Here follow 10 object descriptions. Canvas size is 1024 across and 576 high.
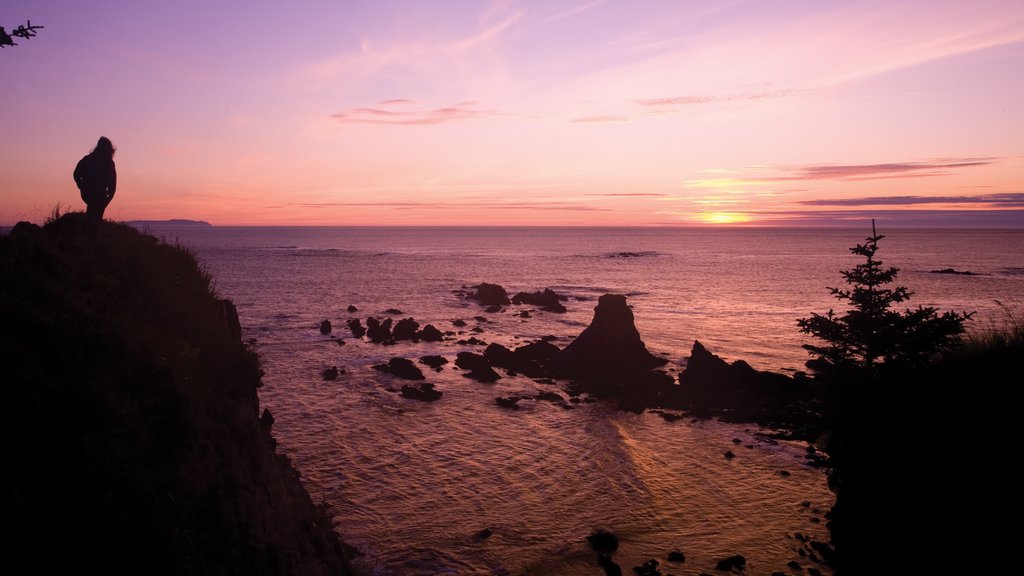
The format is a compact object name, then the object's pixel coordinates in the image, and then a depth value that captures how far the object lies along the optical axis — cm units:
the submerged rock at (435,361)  4028
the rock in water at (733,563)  1623
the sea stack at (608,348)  3928
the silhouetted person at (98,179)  1502
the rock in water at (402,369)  3663
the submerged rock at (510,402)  3119
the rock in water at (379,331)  4897
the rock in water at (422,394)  3219
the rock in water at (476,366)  3700
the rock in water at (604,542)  1714
